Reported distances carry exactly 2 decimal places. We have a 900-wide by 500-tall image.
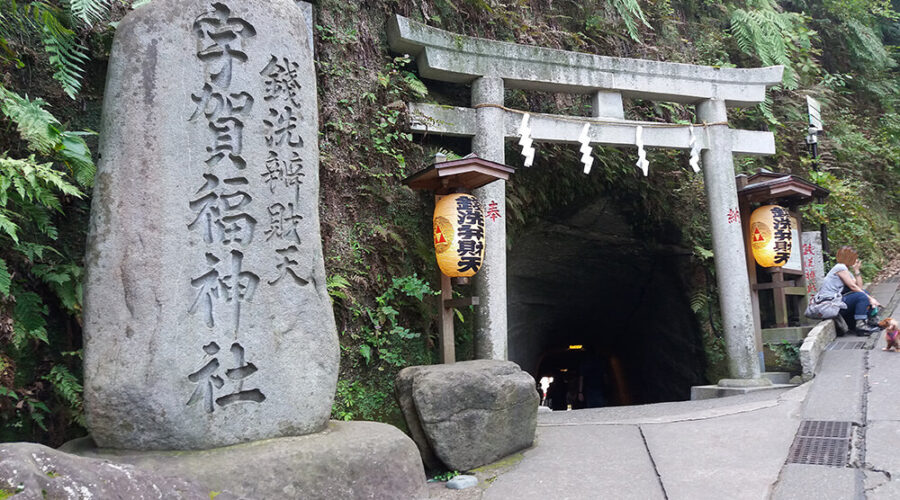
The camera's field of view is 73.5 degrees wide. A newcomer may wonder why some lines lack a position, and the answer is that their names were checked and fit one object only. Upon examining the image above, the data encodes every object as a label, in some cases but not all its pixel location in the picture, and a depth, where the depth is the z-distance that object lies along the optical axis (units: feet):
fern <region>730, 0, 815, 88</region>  37.52
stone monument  11.55
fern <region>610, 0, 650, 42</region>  30.60
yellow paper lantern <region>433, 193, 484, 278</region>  20.76
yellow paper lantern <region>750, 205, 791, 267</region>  28.58
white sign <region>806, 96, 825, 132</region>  39.29
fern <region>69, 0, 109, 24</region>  15.42
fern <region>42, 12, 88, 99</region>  15.24
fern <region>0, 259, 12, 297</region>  12.52
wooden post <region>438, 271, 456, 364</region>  20.72
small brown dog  25.30
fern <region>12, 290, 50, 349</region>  13.61
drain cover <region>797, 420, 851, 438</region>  17.10
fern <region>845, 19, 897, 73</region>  49.54
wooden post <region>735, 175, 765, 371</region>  28.69
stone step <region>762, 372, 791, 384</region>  28.48
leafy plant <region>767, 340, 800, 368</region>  29.12
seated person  29.73
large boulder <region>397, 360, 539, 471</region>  16.94
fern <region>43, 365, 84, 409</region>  13.78
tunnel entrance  36.68
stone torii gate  23.66
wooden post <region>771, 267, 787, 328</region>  31.14
